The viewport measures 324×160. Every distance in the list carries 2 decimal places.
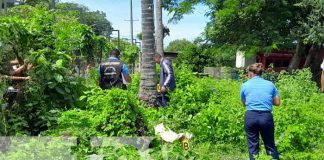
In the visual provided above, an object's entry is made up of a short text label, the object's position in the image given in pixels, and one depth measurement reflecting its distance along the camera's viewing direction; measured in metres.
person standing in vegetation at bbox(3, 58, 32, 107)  8.16
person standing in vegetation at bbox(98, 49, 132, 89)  10.84
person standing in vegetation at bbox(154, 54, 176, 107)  11.44
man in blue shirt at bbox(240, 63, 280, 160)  7.33
